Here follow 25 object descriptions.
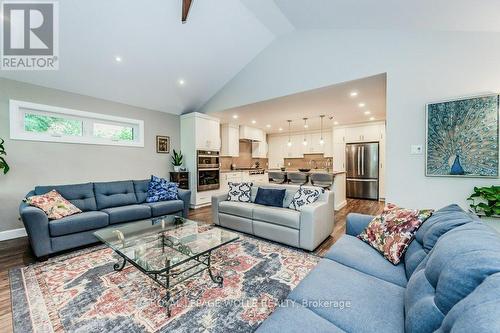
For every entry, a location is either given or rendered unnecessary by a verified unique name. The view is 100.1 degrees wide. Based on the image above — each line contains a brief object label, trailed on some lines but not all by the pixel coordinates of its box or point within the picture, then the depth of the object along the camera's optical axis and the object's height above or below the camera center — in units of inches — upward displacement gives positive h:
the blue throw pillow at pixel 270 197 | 133.8 -21.2
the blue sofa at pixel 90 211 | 98.3 -27.5
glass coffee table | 70.7 -32.8
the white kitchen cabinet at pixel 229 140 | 268.8 +32.1
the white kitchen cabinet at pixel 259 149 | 329.4 +24.4
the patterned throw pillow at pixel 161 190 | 152.3 -19.3
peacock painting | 91.5 +12.2
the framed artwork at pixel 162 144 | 208.4 +20.9
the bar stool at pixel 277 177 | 222.4 -13.5
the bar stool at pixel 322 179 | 191.0 -14.3
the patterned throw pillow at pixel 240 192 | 149.5 -19.8
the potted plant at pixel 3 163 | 120.9 +1.3
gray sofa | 109.9 -32.5
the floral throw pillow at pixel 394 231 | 64.0 -22.2
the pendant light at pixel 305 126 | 249.1 +51.0
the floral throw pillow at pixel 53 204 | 106.8 -20.9
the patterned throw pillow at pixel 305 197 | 123.2 -19.3
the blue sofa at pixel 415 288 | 26.5 -24.5
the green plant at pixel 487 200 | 87.1 -15.9
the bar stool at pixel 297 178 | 208.8 -13.7
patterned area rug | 60.9 -45.7
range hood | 286.1 +44.7
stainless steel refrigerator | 245.9 -7.0
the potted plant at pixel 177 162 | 215.5 +2.9
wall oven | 217.3 -5.9
